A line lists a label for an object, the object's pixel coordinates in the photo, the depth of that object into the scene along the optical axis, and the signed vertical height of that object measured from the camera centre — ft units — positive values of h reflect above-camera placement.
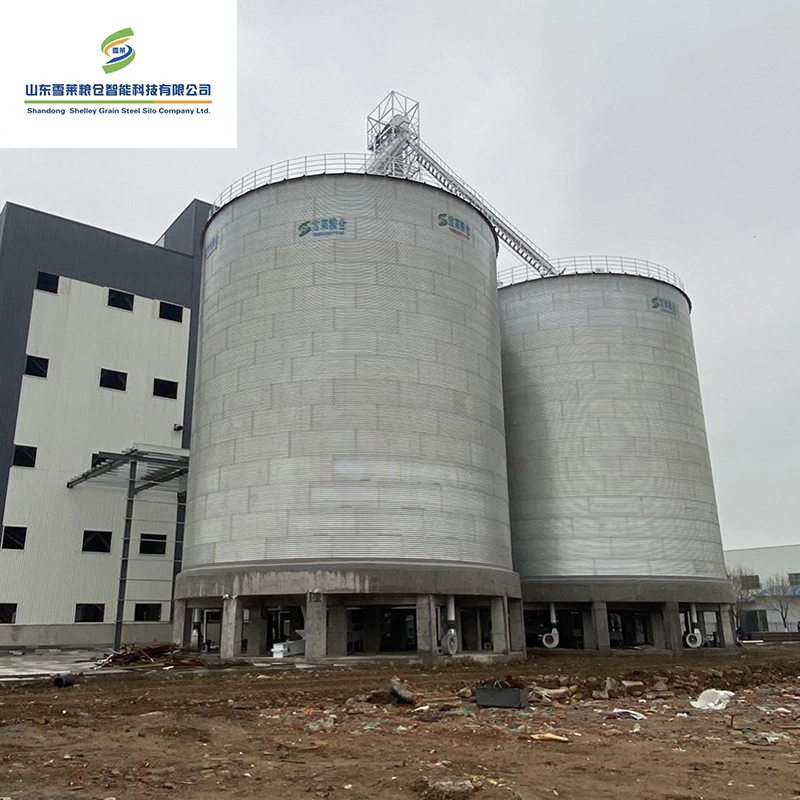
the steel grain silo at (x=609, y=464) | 125.80 +26.37
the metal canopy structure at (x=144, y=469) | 123.85 +27.10
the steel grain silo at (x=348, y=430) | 92.73 +24.85
